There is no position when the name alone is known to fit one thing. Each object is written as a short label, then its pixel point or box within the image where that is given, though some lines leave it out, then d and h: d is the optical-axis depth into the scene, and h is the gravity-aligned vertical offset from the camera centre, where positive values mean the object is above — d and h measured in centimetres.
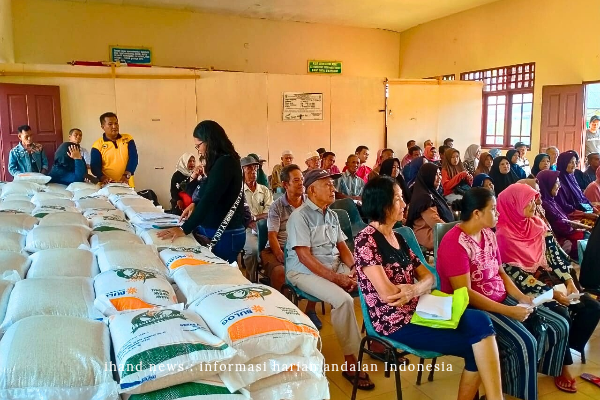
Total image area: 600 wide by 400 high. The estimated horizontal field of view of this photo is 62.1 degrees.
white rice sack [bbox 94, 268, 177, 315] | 170 -57
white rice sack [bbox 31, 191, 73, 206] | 359 -47
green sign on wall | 1158 +154
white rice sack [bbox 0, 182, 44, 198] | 387 -43
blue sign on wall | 975 +155
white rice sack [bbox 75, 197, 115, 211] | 346 -50
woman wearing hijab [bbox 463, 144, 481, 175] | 865 -40
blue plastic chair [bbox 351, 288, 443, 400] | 220 -95
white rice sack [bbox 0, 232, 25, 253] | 230 -51
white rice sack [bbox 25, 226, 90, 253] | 241 -51
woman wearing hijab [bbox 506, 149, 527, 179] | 660 -43
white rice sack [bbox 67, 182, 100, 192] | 427 -46
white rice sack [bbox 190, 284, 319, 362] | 148 -59
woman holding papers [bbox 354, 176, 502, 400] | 209 -73
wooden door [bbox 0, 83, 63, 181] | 638 +24
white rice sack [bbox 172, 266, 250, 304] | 190 -58
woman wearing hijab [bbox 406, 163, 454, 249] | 396 -61
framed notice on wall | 831 +45
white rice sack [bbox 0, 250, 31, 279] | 193 -53
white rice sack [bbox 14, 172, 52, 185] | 430 -38
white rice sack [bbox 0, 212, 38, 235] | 261 -48
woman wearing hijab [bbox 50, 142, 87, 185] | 462 -31
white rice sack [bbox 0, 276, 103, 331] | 159 -55
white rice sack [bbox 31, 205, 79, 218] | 305 -48
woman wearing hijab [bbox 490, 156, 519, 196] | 591 -50
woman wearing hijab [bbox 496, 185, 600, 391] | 277 -73
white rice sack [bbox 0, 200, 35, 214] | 316 -47
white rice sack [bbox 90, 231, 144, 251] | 245 -53
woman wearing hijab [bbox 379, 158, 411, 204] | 526 -37
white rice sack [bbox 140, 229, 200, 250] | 258 -57
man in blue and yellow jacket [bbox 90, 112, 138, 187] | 488 -22
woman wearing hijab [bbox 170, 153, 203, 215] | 525 -58
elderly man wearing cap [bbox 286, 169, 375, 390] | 273 -77
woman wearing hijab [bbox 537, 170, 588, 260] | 441 -77
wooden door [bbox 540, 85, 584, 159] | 838 +25
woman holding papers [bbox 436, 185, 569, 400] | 229 -81
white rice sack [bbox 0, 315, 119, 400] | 126 -60
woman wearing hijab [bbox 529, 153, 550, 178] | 621 -38
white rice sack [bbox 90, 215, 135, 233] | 278 -52
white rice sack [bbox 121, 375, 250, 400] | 132 -69
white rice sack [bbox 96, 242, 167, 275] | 211 -54
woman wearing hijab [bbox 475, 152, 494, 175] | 671 -41
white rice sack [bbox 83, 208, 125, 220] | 313 -51
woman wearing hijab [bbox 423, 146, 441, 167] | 862 -37
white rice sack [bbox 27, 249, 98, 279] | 200 -54
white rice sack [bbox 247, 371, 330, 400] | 149 -77
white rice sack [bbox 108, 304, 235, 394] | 130 -59
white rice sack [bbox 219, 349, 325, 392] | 141 -70
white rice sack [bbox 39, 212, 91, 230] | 276 -49
